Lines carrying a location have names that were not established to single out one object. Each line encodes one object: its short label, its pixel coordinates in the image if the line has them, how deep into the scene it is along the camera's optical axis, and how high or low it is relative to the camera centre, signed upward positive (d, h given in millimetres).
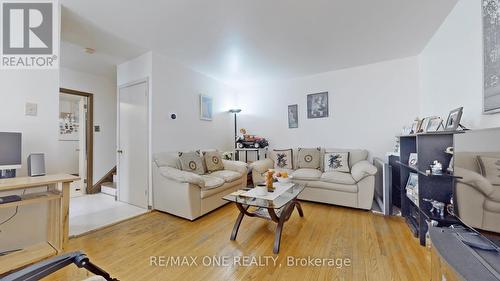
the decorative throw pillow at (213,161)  3311 -370
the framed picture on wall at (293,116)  4195 +529
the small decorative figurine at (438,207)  1708 -597
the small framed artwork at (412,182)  2145 -476
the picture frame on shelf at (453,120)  1628 +182
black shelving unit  1714 -362
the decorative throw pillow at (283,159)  3754 -373
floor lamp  4492 +511
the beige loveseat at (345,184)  2740 -656
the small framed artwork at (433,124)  1975 +178
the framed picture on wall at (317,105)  3899 +719
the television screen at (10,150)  1592 -90
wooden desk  1468 -696
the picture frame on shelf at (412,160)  2180 -231
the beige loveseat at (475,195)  941 -297
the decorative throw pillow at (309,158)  3560 -332
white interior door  2998 -84
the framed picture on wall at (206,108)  3848 +663
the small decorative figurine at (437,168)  1721 -248
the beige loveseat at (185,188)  2469 -674
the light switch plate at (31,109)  1787 +284
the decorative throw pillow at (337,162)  3238 -372
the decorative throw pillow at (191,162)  2985 -356
